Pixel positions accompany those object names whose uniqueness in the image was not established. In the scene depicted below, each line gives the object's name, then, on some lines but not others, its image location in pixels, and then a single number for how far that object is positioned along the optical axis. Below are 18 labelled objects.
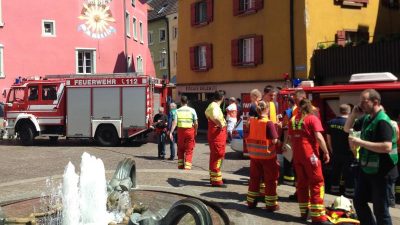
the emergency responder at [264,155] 7.15
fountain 5.20
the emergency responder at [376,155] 5.22
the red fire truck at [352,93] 8.57
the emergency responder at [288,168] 8.82
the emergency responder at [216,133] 8.90
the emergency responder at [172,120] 12.96
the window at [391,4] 23.64
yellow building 20.91
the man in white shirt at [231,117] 16.00
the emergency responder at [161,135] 14.01
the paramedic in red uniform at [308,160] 6.46
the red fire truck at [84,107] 17.80
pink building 28.36
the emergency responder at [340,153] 8.53
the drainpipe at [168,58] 42.47
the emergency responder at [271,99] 8.07
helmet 6.40
